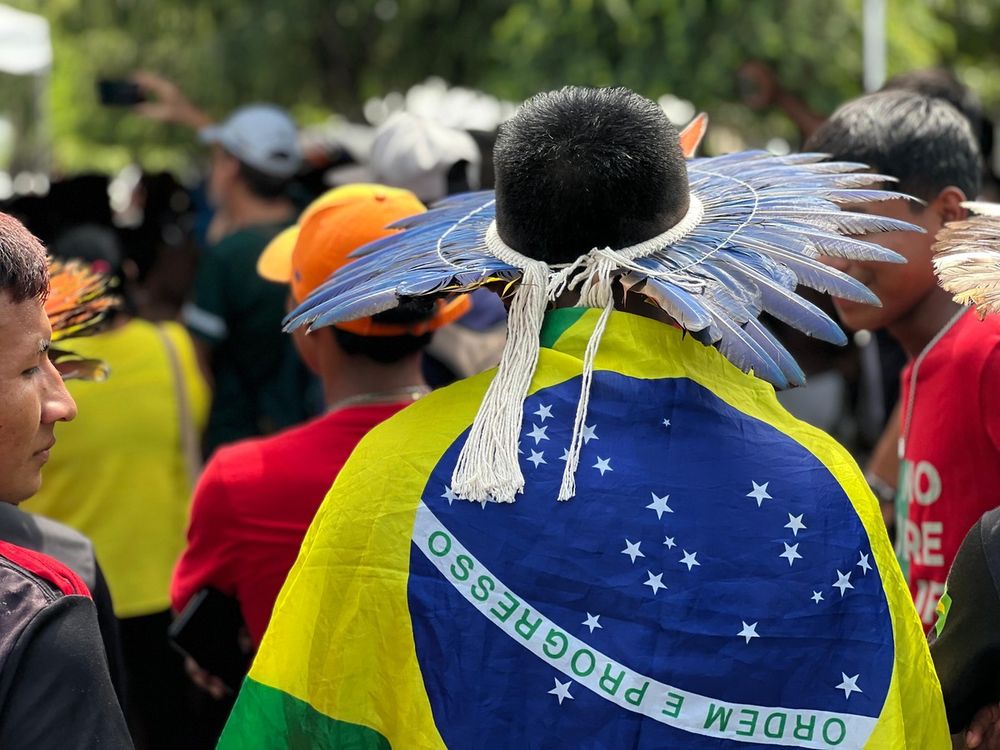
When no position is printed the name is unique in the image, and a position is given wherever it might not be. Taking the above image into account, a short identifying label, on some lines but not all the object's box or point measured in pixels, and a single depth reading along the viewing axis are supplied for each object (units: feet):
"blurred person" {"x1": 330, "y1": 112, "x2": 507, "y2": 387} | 14.96
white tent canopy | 24.56
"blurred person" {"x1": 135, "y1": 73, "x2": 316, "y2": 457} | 16.93
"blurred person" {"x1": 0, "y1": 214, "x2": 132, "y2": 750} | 5.11
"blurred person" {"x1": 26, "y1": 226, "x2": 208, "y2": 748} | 13.17
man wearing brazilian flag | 5.41
